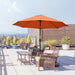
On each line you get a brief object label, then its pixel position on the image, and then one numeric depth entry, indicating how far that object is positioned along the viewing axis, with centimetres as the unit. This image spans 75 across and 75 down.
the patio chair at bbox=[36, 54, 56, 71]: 384
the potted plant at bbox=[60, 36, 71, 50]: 942
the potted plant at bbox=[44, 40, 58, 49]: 962
